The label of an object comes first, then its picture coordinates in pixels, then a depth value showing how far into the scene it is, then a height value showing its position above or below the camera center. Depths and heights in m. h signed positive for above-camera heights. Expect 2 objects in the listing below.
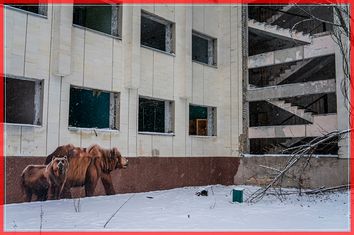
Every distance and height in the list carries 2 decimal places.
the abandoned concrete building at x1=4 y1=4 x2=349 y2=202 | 10.98 +1.69
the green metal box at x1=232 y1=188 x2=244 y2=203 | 11.35 -1.85
